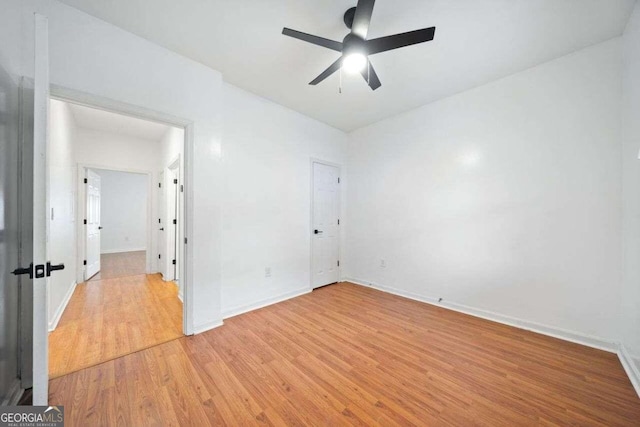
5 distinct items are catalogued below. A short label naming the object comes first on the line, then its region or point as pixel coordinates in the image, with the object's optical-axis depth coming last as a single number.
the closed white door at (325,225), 3.87
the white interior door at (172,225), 3.83
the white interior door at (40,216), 1.22
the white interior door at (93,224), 4.16
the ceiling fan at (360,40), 1.52
